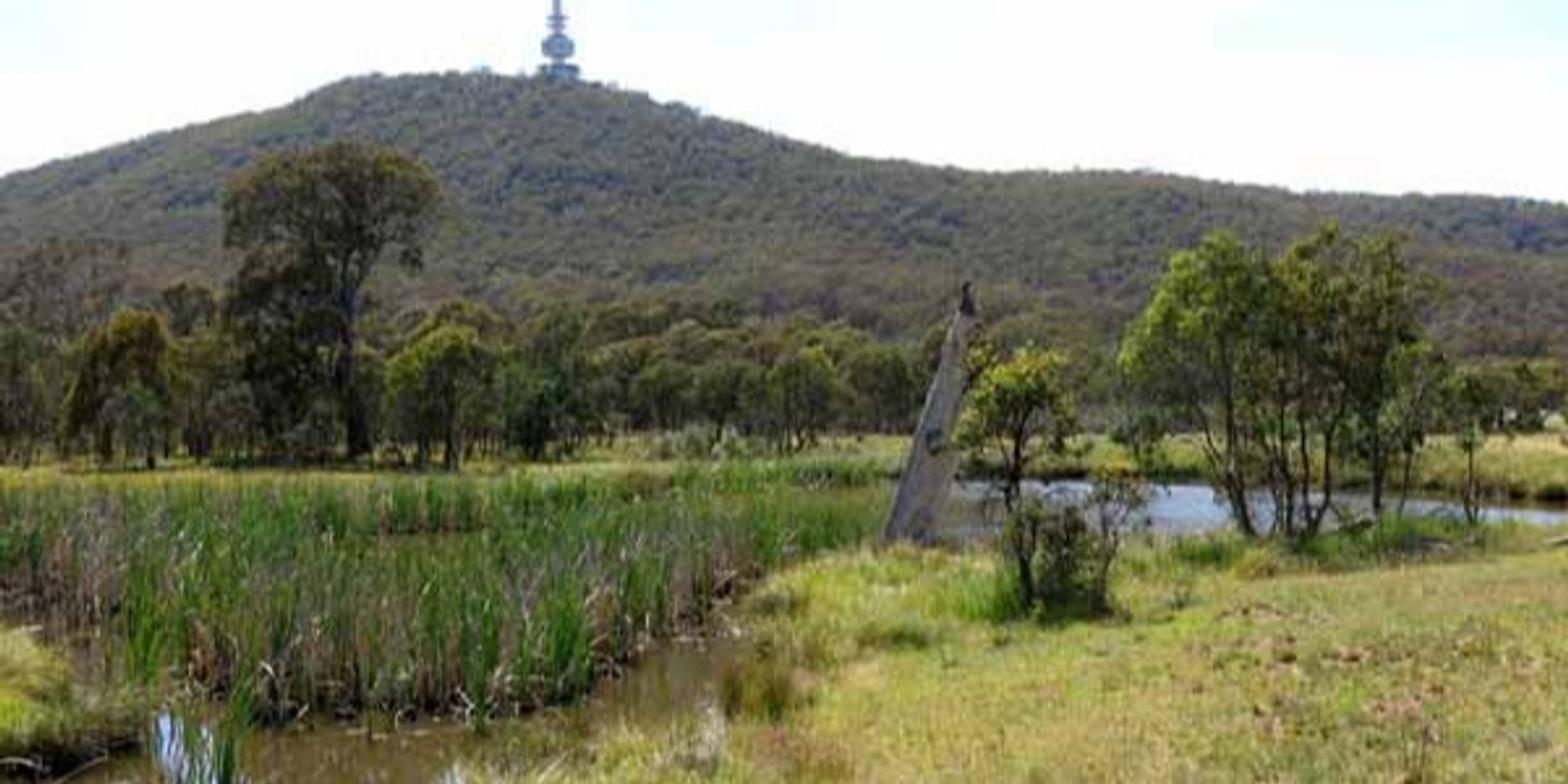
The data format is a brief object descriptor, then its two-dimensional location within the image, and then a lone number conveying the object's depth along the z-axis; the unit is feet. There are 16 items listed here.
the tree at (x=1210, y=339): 77.92
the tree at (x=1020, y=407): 79.97
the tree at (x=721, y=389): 217.56
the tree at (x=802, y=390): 198.80
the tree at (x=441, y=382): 150.82
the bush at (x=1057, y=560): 54.19
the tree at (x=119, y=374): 155.43
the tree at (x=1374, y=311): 79.71
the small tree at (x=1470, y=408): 94.07
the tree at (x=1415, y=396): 85.66
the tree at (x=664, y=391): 233.55
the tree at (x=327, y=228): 169.27
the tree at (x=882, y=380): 243.40
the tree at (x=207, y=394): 160.86
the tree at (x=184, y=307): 242.58
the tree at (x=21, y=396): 176.86
